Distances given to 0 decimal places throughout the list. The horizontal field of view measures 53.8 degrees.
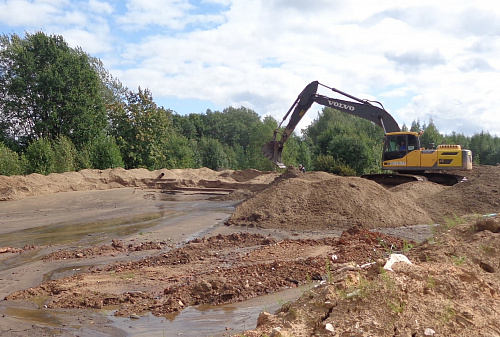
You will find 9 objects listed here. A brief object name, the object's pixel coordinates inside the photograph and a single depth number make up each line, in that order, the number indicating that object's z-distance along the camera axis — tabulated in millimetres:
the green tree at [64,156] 32438
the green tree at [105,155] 36281
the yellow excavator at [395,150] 23859
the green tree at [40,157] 31797
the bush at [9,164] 28812
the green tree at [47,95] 38688
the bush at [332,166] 35750
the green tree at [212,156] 57531
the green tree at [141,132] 40281
